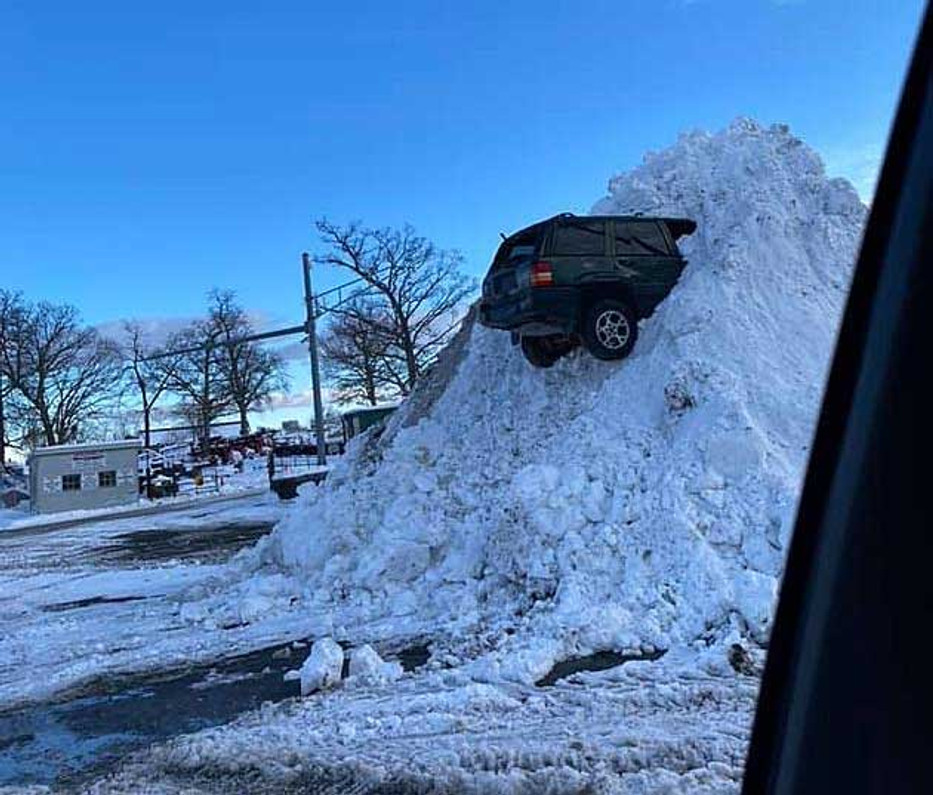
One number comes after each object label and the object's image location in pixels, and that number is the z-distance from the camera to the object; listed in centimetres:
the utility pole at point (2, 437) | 5891
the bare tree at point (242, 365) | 6962
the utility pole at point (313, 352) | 3007
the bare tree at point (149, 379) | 6914
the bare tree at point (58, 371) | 5978
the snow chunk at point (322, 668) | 629
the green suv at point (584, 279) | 1042
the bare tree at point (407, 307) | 4522
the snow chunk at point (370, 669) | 633
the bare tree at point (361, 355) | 4809
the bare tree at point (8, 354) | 5847
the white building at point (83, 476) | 3269
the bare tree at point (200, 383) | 6900
